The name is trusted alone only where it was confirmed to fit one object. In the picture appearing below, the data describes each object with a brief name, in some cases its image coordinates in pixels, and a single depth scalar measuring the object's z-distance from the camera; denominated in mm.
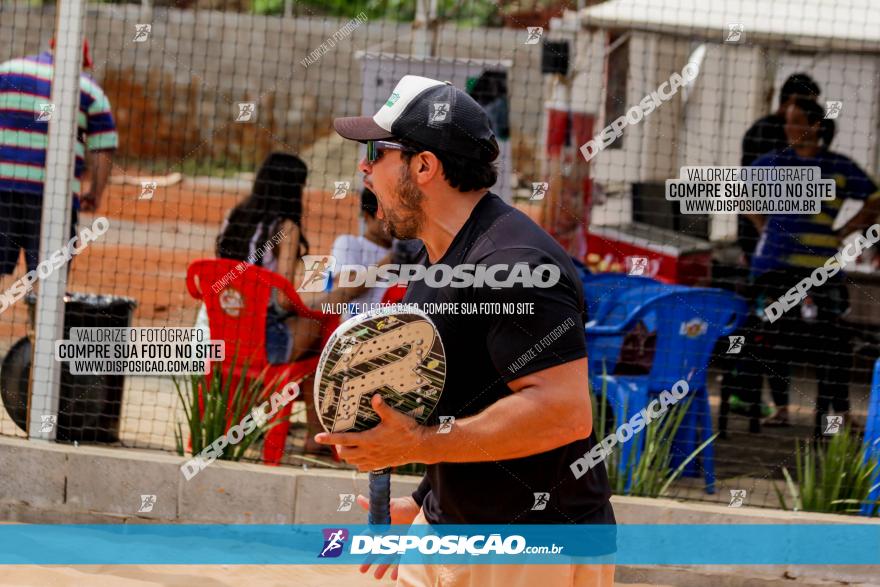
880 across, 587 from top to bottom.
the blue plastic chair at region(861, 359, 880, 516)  10641
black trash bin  11664
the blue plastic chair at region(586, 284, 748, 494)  11844
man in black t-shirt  4434
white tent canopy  16172
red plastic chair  11633
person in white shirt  12266
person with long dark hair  12539
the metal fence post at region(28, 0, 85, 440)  11383
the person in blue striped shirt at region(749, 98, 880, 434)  13898
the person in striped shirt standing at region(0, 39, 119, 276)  12781
